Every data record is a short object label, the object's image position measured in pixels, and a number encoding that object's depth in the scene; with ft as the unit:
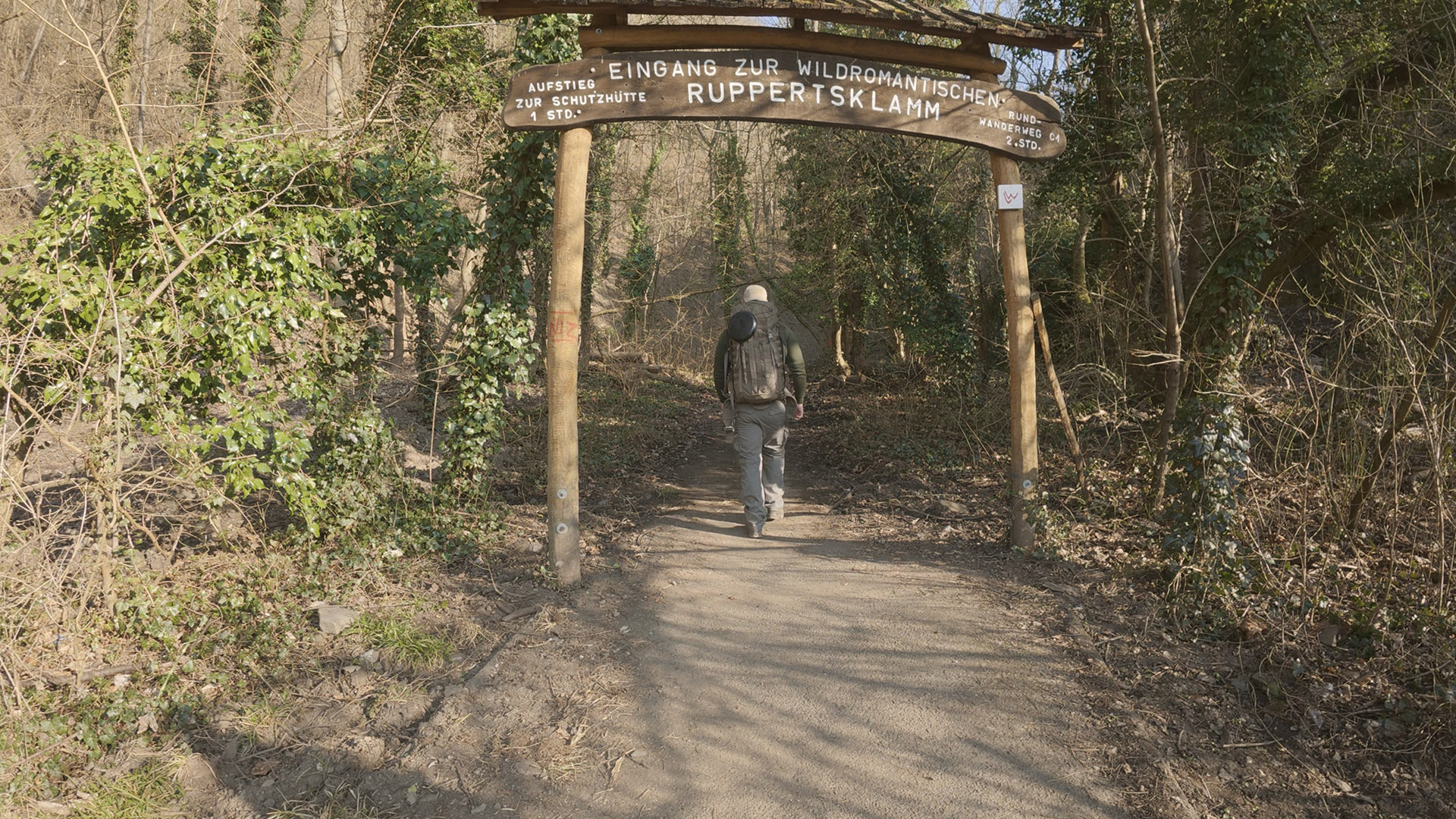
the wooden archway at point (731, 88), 19.13
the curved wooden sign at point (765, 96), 19.15
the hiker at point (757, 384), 24.64
